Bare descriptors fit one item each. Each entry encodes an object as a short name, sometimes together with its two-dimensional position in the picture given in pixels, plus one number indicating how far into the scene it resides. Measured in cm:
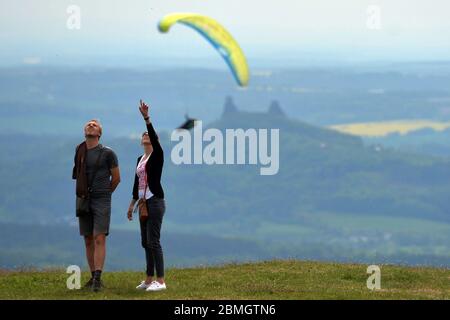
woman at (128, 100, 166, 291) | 2569
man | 2592
